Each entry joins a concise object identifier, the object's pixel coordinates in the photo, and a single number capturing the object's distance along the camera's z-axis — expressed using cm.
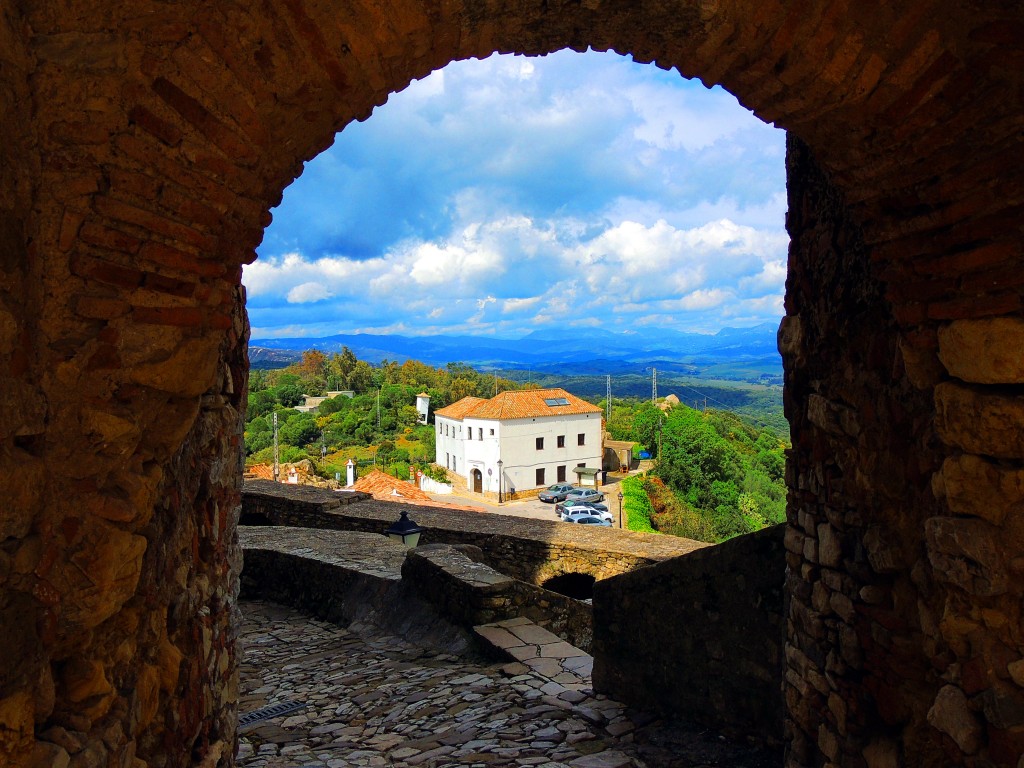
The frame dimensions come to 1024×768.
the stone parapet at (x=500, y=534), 1005
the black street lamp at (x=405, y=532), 812
